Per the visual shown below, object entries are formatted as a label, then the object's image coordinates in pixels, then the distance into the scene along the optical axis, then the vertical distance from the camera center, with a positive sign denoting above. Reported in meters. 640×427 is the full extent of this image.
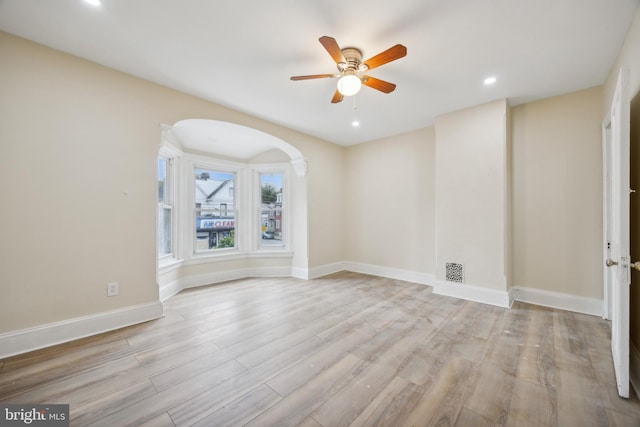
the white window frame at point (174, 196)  3.98 +0.31
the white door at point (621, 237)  1.54 -0.16
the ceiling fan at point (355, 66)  1.88 +1.26
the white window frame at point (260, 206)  4.88 +0.17
